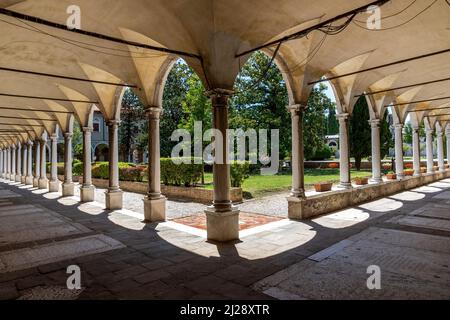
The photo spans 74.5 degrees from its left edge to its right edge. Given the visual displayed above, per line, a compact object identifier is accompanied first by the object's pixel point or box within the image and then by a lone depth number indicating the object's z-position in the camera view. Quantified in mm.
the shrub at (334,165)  31606
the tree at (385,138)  28906
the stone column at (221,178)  6895
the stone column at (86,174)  13612
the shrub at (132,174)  17014
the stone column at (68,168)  15938
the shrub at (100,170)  20359
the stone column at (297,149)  9109
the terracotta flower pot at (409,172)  18281
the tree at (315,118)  25281
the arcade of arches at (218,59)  6379
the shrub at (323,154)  36188
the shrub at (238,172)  12797
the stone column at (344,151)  11094
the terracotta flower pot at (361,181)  13153
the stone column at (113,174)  11234
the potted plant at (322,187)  10570
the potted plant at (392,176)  15221
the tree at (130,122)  35388
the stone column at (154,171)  9133
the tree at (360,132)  28641
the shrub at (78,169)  23516
